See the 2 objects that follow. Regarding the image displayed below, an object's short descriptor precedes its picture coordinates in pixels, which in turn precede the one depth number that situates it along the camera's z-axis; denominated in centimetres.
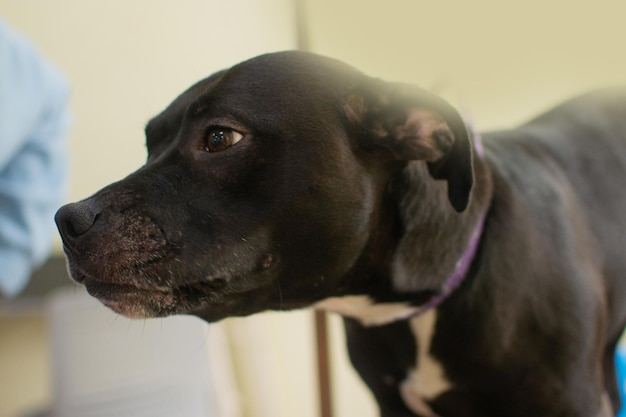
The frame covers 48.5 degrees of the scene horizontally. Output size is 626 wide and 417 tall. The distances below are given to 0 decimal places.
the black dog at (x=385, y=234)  82
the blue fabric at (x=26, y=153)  133
